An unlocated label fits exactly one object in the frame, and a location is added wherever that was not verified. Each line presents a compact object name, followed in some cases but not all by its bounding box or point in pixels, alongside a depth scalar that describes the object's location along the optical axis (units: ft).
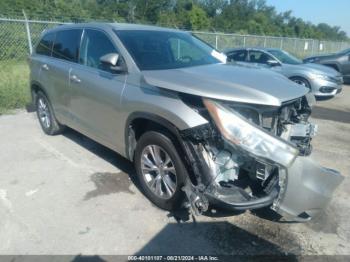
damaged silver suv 9.59
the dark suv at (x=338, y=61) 45.32
